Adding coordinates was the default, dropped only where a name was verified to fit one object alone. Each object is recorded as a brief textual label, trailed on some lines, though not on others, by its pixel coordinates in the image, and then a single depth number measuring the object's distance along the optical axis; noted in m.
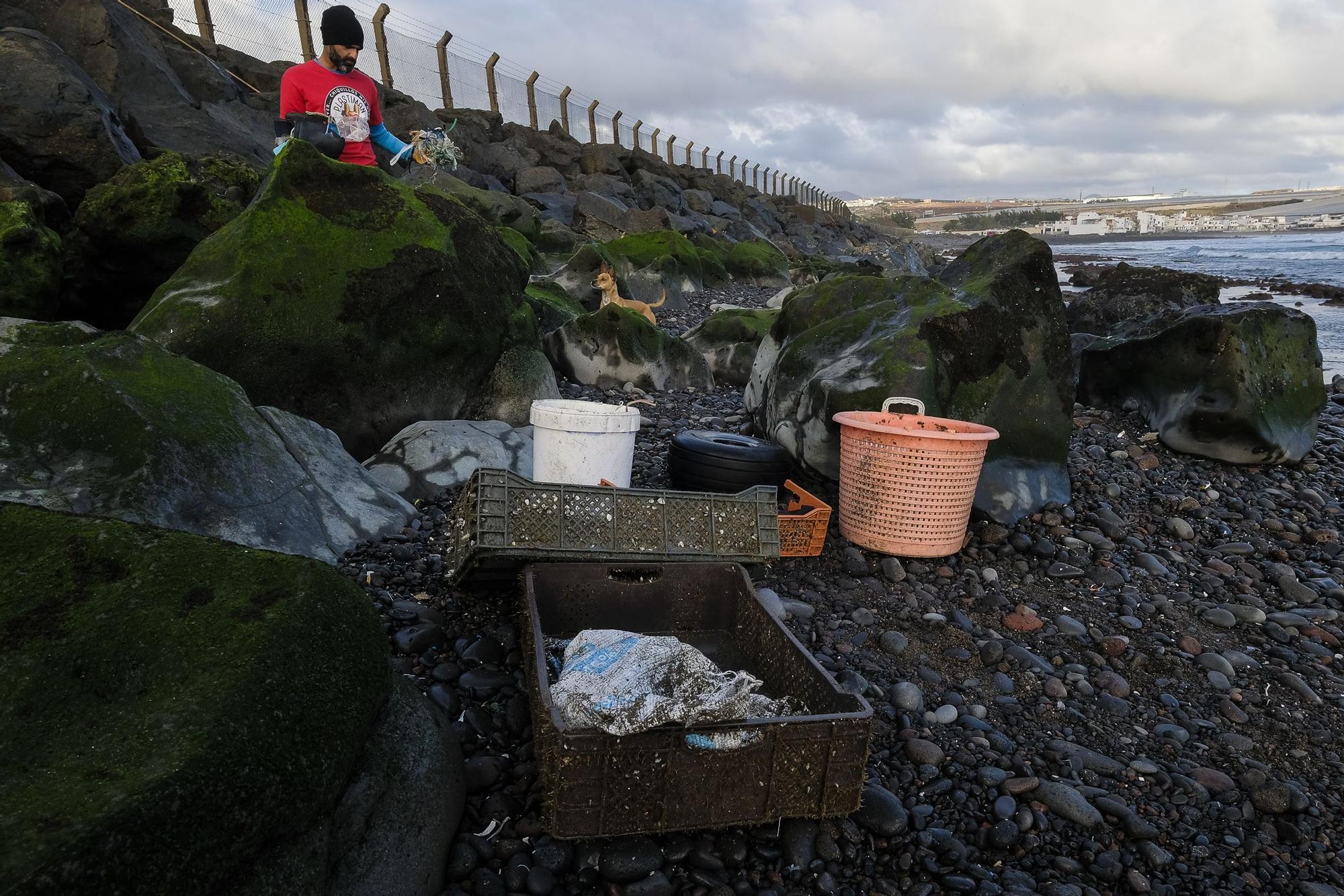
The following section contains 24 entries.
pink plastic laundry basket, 4.50
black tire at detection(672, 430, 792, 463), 4.89
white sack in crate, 2.32
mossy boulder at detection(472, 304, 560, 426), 6.16
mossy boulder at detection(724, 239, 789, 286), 20.53
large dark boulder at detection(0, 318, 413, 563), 3.29
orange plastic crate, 4.48
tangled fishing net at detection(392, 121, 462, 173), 7.30
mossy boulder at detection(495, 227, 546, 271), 10.95
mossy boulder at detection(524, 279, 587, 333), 9.03
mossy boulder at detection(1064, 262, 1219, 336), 10.42
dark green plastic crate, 3.31
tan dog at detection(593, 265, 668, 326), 10.52
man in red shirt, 6.30
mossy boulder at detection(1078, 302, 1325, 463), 6.38
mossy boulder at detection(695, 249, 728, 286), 18.48
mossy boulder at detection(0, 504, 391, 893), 1.46
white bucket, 4.39
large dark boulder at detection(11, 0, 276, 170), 10.22
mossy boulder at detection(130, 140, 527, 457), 4.83
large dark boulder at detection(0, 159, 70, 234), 6.14
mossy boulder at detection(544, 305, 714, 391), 8.23
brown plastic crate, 2.31
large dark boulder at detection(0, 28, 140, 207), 7.32
